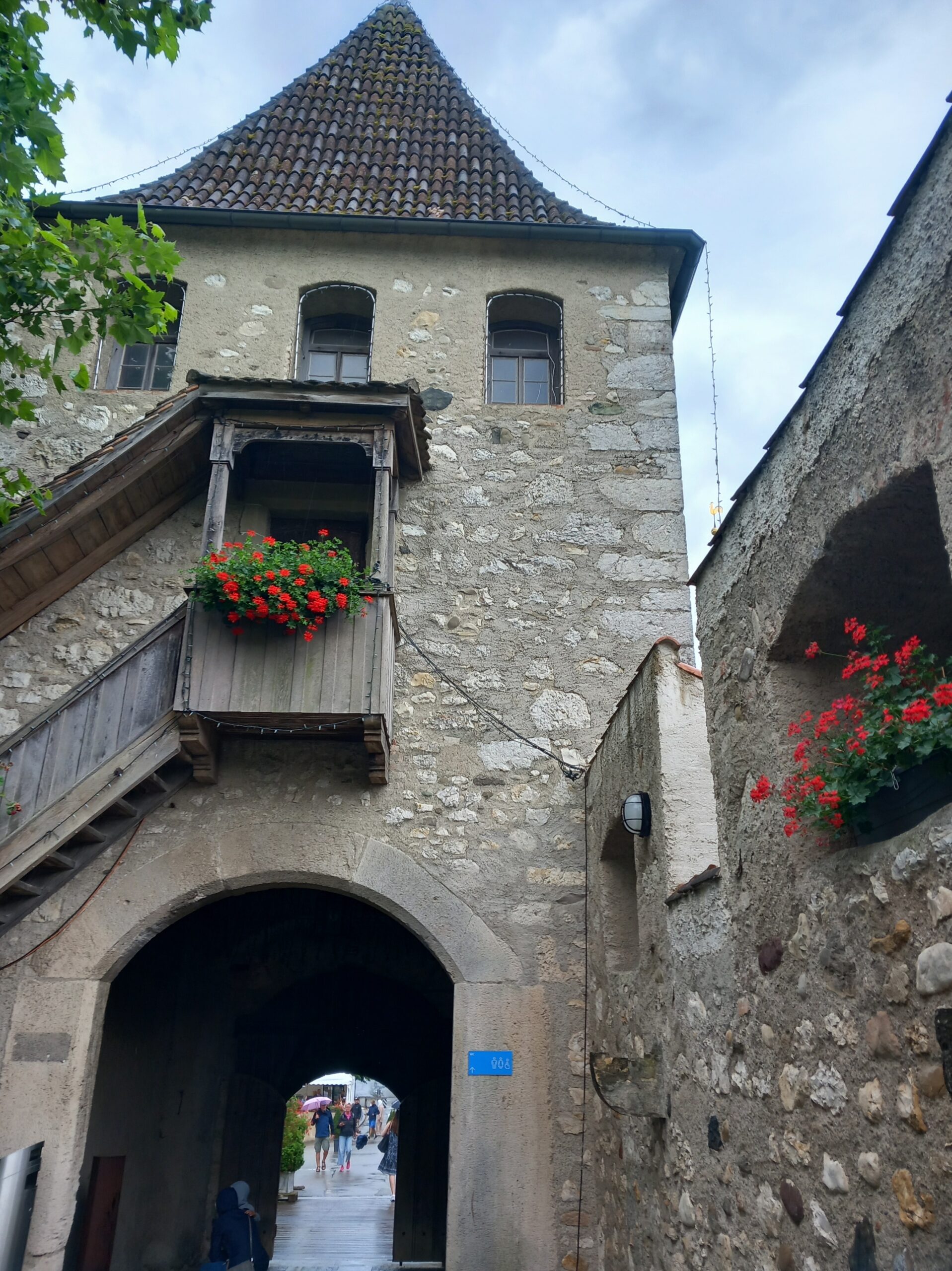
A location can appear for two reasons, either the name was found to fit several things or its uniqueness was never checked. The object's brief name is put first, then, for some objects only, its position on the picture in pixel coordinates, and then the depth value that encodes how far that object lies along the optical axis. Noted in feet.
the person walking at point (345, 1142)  76.02
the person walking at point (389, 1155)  65.62
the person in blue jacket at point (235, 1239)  22.52
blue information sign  19.51
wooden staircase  19.19
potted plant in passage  53.52
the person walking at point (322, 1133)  72.74
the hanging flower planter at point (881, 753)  7.15
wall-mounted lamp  15.05
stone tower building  19.98
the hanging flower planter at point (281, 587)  20.15
